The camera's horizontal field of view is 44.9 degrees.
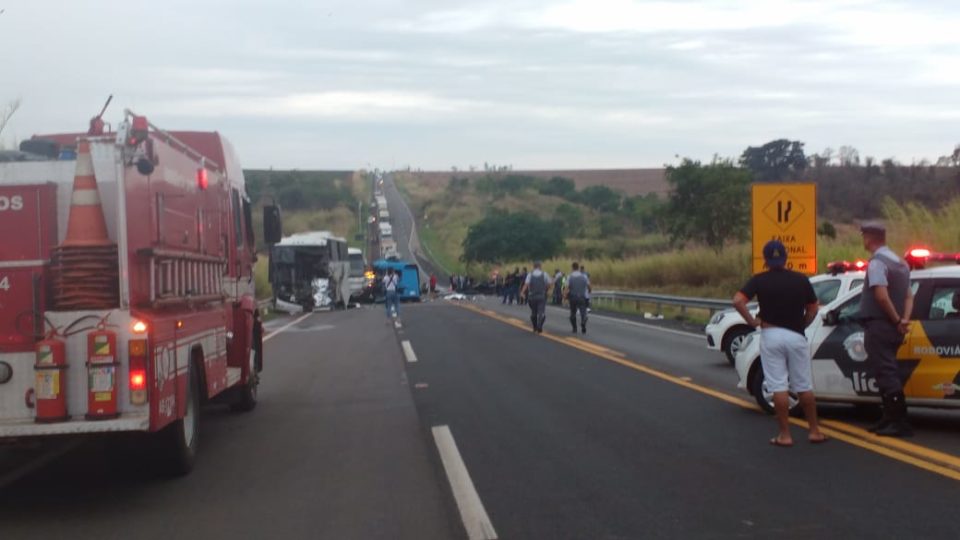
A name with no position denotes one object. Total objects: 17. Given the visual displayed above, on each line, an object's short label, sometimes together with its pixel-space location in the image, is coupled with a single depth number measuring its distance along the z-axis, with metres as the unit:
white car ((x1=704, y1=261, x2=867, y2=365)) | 16.19
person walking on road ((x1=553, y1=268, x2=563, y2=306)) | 48.59
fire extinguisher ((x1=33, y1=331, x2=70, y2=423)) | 8.15
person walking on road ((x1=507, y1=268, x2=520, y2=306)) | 53.93
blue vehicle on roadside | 64.31
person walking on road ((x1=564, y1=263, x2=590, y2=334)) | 27.66
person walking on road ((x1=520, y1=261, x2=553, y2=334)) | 27.44
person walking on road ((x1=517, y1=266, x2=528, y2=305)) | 52.21
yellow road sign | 23.83
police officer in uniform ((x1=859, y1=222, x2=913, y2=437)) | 10.53
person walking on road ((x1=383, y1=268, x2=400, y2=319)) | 35.16
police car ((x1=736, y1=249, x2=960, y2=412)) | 10.82
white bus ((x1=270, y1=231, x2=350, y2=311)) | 48.91
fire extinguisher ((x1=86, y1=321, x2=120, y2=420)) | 8.16
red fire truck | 8.20
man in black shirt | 10.38
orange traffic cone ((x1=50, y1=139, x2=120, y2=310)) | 8.37
